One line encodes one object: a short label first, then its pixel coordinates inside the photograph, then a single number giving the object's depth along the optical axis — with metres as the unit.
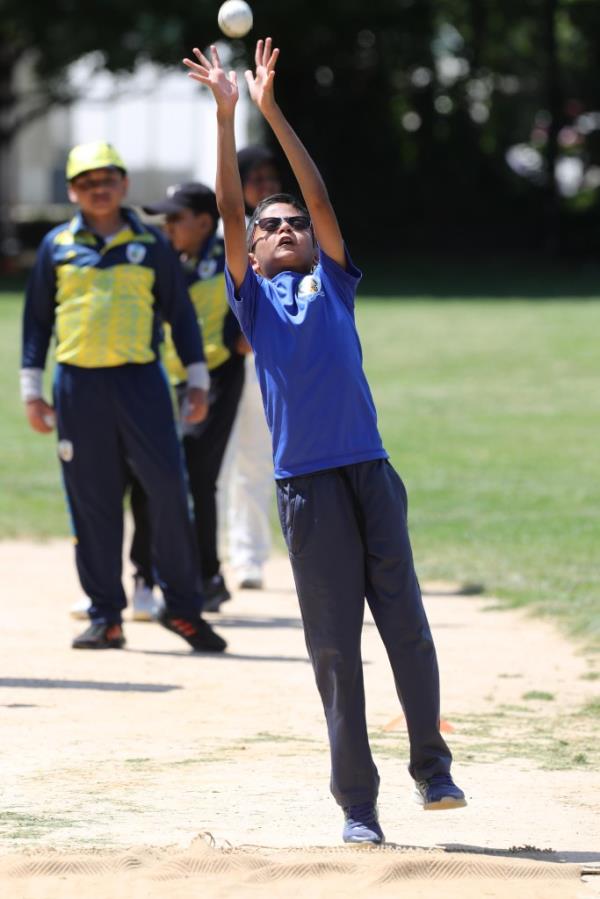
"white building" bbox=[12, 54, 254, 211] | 93.85
